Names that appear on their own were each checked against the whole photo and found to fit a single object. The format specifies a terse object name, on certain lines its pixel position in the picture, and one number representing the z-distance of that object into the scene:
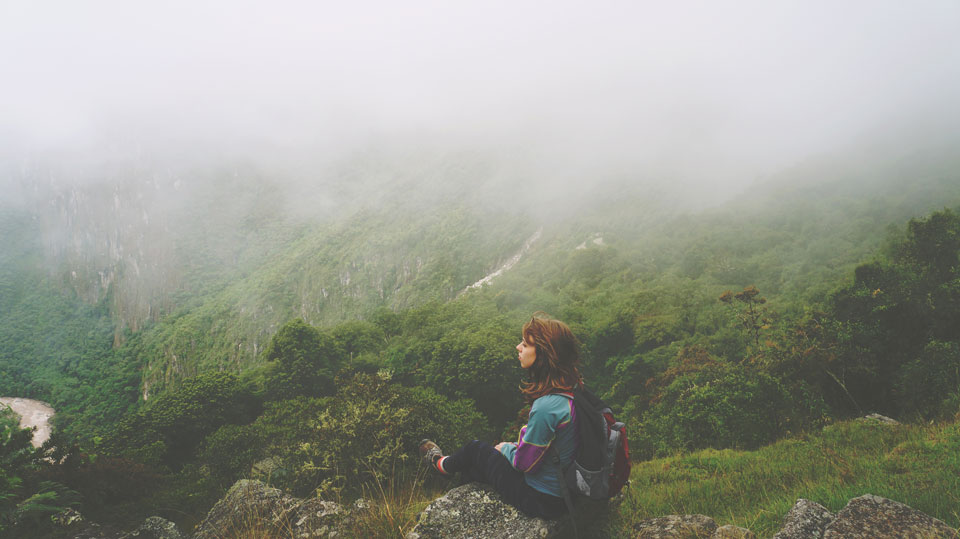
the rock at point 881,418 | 10.29
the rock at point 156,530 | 6.71
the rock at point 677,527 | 3.91
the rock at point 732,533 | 3.65
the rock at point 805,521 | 3.56
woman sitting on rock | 3.76
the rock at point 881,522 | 3.20
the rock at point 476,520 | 3.86
